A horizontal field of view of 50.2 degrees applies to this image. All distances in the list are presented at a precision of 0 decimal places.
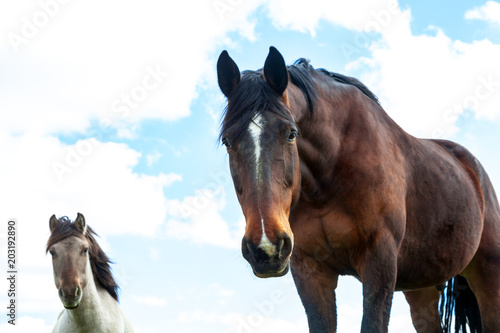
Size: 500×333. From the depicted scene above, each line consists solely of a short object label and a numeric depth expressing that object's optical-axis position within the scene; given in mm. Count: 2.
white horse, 7430
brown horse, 3697
